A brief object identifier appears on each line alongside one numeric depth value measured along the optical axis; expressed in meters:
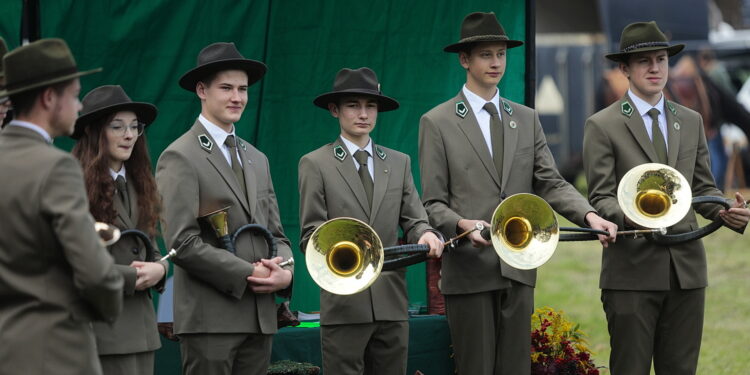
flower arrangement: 14.39
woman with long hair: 9.95
